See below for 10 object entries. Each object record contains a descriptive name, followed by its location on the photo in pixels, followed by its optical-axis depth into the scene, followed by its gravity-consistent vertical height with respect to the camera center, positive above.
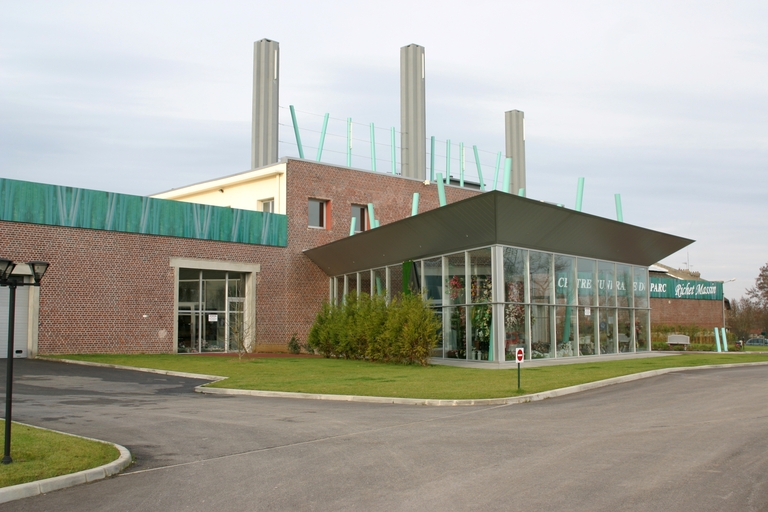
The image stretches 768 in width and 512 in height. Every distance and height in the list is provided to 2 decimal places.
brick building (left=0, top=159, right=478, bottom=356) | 27.72 +2.31
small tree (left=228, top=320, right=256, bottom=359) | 33.09 -1.00
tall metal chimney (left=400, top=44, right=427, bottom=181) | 43.22 +12.64
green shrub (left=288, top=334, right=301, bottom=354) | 34.31 -1.58
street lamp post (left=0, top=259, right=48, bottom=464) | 8.49 +0.12
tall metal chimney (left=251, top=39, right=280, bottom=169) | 41.31 +12.28
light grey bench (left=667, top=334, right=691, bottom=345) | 40.71 -1.38
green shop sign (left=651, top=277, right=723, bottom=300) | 55.22 +2.09
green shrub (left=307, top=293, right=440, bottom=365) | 25.12 -0.58
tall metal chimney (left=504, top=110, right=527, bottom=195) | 52.81 +12.81
